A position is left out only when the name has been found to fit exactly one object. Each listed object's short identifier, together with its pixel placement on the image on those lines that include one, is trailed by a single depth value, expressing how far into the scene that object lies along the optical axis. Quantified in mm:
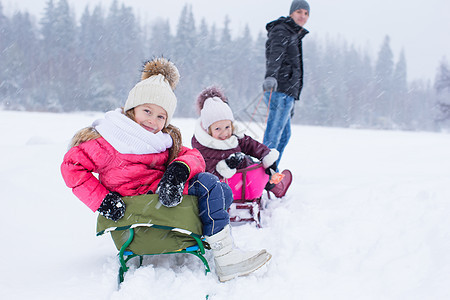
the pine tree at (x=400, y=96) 48312
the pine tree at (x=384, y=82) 47375
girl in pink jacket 1934
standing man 4098
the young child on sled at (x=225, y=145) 3080
